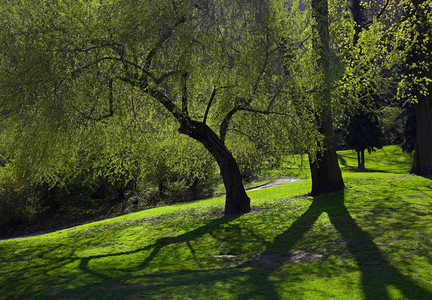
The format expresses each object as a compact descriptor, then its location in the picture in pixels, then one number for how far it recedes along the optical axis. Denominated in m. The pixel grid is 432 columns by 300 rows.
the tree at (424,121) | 20.61
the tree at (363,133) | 42.75
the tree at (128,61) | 12.00
